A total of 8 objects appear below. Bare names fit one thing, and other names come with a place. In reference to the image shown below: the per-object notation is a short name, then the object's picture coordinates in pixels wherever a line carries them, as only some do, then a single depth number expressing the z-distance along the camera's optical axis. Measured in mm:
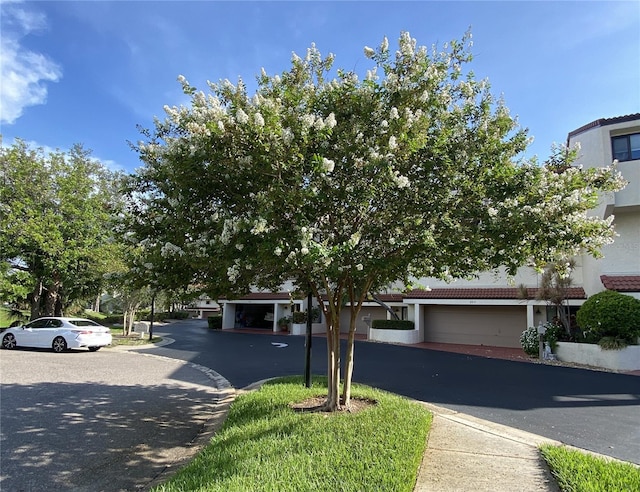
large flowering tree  4879
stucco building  15633
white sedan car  16875
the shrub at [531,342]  16297
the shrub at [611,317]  13609
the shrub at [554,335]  15555
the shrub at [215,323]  34312
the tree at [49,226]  18750
